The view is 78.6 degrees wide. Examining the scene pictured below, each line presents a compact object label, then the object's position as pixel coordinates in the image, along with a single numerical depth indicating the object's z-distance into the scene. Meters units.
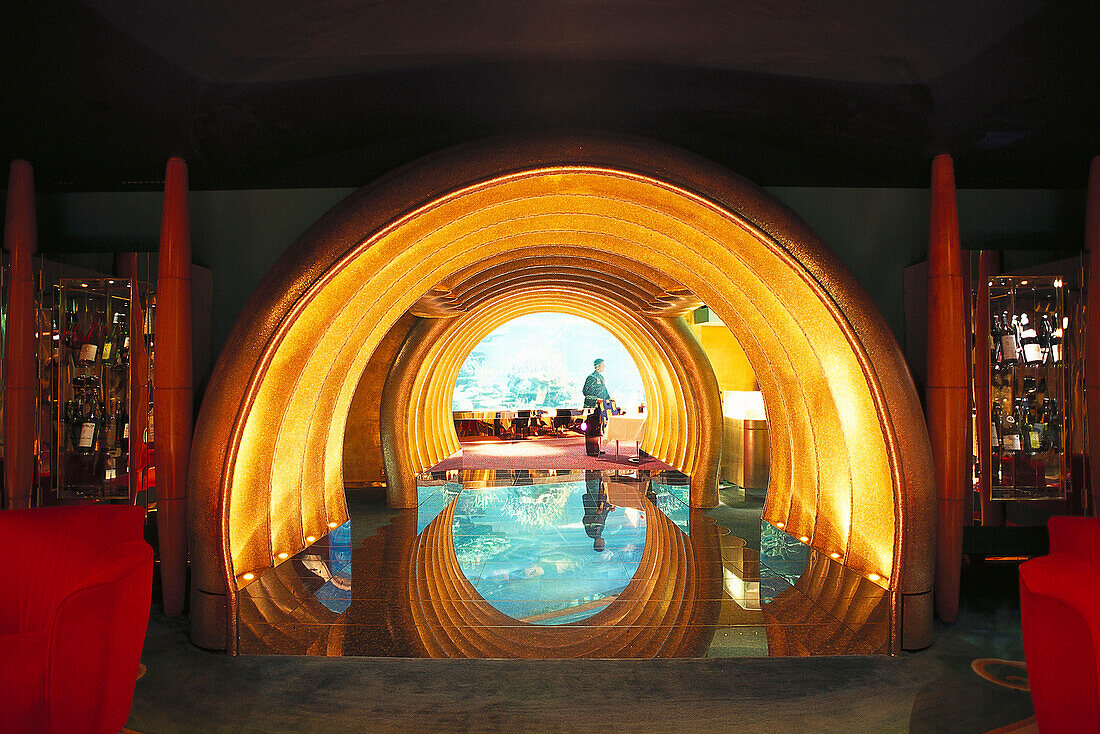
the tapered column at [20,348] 5.55
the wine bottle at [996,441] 5.84
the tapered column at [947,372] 5.23
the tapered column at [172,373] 5.30
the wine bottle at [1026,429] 5.87
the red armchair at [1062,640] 3.12
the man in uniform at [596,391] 14.87
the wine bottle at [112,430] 6.08
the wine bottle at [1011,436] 5.87
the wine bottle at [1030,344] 5.90
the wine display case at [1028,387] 5.84
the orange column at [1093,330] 5.52
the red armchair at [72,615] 3.18
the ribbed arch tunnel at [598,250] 4.94
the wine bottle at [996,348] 5.89
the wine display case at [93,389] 5.95
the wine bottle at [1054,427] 5.86
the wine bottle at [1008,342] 5.90
